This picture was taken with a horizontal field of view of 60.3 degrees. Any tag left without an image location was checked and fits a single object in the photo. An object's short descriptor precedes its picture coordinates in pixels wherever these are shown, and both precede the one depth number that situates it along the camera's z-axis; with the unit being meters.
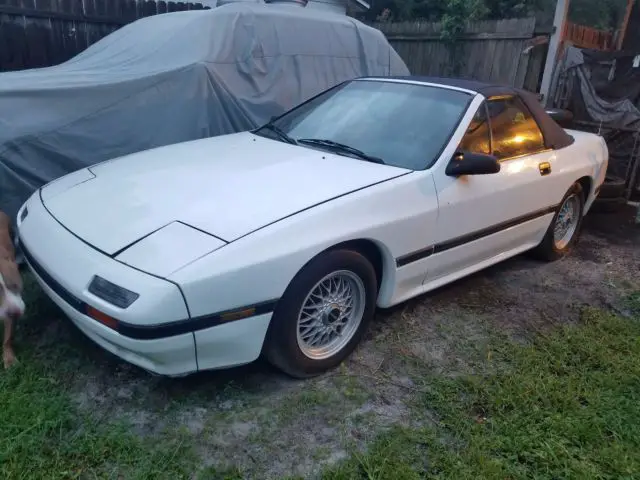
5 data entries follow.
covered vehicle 4.10
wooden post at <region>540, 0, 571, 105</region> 7.49
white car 2.42
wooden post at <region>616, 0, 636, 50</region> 8.95
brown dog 2.85
